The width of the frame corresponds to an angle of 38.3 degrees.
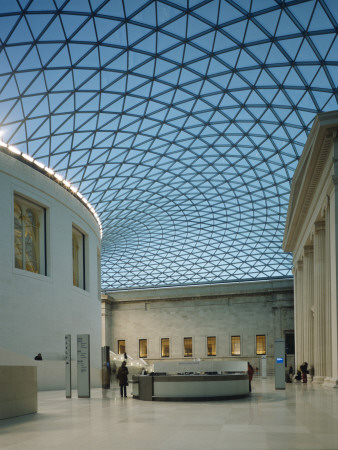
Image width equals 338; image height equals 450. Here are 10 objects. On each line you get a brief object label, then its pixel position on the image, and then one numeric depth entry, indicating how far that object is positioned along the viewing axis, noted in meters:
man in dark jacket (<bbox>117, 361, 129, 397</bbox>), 25.33
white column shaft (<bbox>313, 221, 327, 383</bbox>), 34.25
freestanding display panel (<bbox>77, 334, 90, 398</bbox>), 25.77
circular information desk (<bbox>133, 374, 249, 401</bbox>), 21.59
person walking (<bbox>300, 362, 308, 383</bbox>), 38.78
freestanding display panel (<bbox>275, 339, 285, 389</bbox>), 30.48
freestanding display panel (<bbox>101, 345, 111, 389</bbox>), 36.03
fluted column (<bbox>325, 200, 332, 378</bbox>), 28.31
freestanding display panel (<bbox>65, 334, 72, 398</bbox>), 25.78
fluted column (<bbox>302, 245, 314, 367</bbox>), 43.84
